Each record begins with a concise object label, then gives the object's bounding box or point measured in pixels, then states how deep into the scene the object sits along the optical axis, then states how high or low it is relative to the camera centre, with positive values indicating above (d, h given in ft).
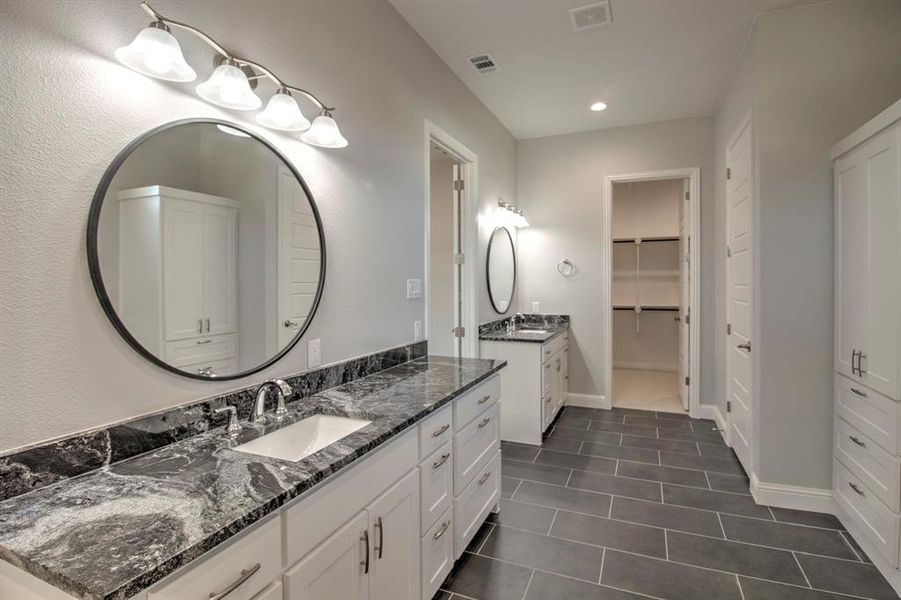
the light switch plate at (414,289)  8.98 +0.09
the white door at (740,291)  9.52 +0.04
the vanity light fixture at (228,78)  3.96 +2.15
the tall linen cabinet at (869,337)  6.32 -0.69
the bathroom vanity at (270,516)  2.67 -1.54
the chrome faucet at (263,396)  5.16 -1.18
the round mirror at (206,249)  4.11 +0.48
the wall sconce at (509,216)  14.10 +2.51
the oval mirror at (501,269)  13.68 +0.79
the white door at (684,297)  14.93 -0.13
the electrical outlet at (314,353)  6.39 -0.84
